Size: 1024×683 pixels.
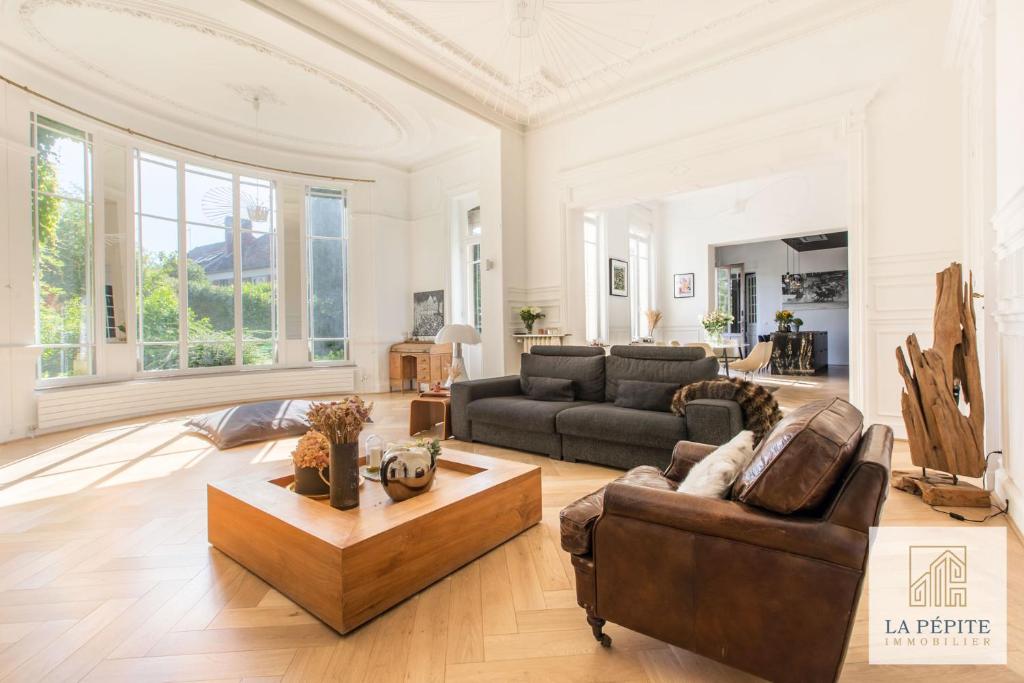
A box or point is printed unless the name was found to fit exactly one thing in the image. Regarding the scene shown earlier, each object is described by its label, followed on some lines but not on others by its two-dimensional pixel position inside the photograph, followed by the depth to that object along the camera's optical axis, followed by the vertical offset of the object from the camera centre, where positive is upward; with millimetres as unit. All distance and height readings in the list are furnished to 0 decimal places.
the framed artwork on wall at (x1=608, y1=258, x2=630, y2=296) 9547 +1116
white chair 7586 -438
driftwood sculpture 2883 -443
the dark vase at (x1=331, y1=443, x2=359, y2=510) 2160 -631
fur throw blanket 3256 -453
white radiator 5285 -723
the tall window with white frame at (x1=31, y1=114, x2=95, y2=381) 5328 +1052
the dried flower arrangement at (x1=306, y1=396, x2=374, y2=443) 2129 -368
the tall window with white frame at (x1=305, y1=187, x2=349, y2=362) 8086 +1077
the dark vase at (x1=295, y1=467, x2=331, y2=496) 2334 -694
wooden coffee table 1771 -835
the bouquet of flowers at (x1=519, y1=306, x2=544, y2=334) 6898 +268
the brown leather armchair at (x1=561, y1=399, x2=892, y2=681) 1214 -608
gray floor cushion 4758 -890
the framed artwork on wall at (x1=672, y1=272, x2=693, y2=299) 10445 +1026
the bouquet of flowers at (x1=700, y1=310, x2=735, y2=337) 8766 +188
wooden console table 7766 -460
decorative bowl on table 2195 -620
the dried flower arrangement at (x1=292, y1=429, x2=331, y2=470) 2283 -545
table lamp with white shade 5180 -34
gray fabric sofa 3361 -619
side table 4785 -818
